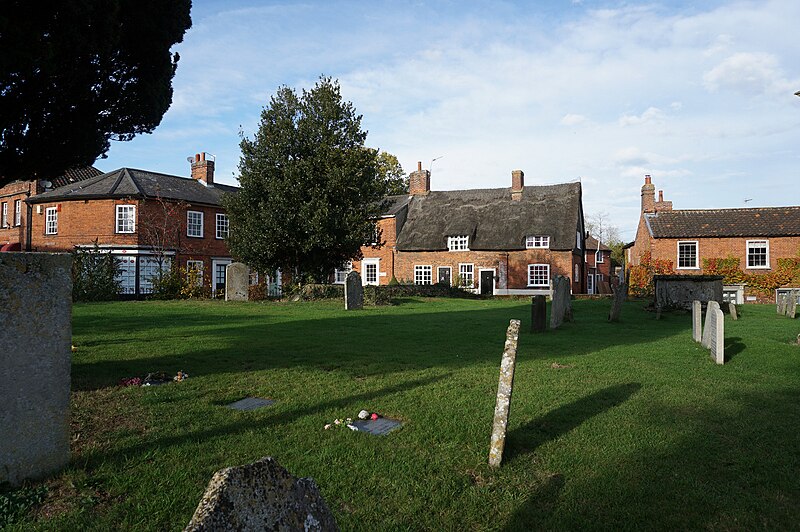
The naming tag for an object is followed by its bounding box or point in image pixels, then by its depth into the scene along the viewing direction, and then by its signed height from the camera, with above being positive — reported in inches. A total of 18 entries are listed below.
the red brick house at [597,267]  1910.1 +8.2
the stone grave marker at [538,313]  558.5 -47.4
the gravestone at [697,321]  470.9 -47.1
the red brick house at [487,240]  1576.0 +90.4
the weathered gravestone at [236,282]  1055.6 -25.3
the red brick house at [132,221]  1288.1 +123.6
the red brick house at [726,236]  1330.0 +85.9
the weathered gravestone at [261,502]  63.6 -30.5
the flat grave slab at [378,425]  217.4 -67.4
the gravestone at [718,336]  364.2 -47.9
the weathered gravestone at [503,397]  181.3 -46.6
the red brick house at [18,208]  1439.0 +181.5
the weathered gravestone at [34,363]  154.1 -28.6
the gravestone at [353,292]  885.8 -39.6
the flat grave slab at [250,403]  249.8 -65.6
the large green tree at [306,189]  1006.4 +159.0
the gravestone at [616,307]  682.2 -49.9
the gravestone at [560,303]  594.9 -40.4
